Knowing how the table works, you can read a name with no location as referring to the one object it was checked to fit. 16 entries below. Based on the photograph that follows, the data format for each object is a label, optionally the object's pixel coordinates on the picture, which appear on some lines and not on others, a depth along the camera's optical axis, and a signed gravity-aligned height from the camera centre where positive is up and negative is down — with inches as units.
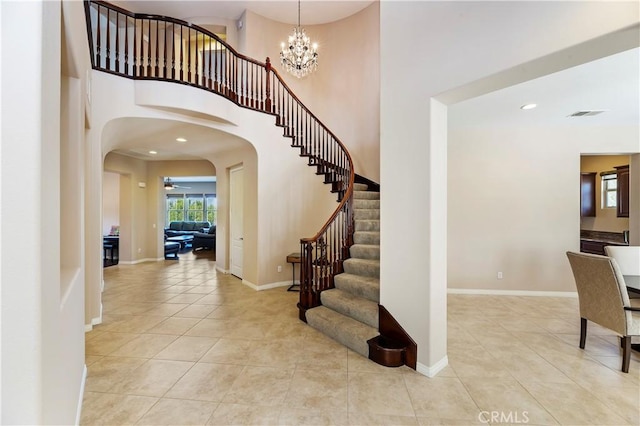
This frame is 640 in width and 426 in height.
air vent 151.5 +57.2
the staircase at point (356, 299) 111.4 -42.0
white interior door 229.1 -5.5
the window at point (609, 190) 225.5 +18.5
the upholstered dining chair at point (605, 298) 94.0 -33.3
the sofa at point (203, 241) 385.8 -42.8
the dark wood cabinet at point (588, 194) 240.1 +15.3
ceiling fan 371.5 +37.6
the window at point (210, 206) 513.1 +11.2
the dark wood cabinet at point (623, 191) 206.4 +15.5
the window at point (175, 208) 524.4 +7.6
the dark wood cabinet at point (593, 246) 199.4 -27.3
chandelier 189.2 +113.6
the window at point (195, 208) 517.3 +7.5
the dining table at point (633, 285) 97.5 -28.2
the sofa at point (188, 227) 467.5 -27.2
